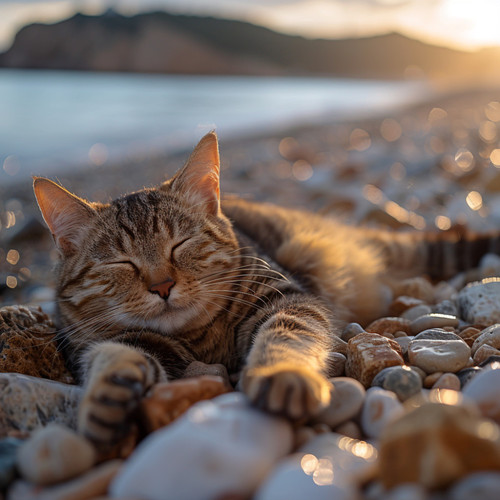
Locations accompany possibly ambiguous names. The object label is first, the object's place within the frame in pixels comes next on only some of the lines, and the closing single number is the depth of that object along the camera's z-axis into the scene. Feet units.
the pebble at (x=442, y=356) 1.25
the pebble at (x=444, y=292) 1.76
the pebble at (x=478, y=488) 0.84
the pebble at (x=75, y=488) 0.96
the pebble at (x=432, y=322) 1.48
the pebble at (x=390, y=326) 1.51
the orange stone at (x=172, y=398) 1.10
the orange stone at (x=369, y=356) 1.25
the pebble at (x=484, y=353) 1.29
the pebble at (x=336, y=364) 1.31
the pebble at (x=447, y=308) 1.61
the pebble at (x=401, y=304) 1.69
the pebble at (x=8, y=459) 1.01
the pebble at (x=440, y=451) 0.87
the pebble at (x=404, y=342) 1.36
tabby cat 1.29
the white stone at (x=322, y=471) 0.88
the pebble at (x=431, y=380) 1.22
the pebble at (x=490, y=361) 1.23
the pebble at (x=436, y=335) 1.36
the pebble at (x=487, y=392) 1.04
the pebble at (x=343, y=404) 1.11
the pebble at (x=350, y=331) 1.52
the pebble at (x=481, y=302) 1.51
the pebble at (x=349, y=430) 1.09
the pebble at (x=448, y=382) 1.19
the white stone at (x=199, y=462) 0.91
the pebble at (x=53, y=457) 0.99
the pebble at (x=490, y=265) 1.84
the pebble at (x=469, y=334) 1.41
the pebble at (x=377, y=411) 1.08
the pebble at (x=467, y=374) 1.21
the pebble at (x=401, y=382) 1.18
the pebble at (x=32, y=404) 1.18
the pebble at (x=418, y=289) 1.79
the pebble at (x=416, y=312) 1.62
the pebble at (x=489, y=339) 1.33
